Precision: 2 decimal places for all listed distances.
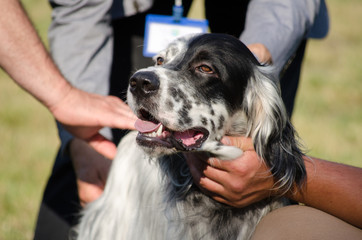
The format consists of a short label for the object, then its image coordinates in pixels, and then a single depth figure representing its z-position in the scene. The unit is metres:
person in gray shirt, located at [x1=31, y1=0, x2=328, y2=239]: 3.49
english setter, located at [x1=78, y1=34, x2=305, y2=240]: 2.57
